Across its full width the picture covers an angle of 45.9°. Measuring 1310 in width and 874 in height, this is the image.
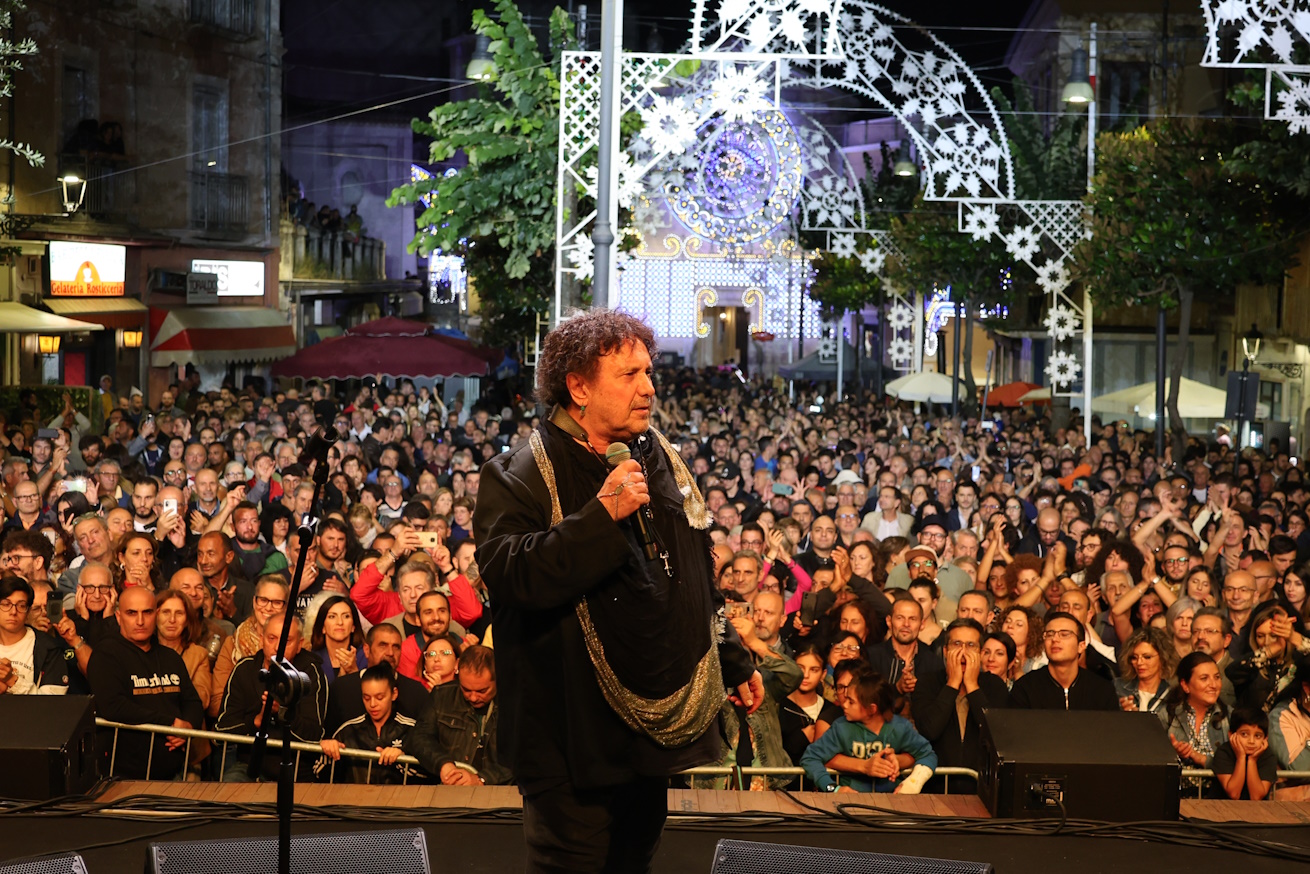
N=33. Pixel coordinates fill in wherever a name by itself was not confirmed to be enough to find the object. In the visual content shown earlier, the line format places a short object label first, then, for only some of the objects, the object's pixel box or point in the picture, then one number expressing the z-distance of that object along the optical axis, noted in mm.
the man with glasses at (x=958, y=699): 7477
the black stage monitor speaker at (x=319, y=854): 4809
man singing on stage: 3887
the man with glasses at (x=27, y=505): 11664
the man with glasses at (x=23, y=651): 7539
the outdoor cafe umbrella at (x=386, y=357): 24484
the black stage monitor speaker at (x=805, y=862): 4859
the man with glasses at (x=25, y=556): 9125
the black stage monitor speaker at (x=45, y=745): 5719
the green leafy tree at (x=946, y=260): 28766
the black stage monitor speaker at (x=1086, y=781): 5812
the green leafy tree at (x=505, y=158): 16078
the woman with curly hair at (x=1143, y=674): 7773
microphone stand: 4230
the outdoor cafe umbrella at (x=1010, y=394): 34875
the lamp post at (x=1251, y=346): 23256
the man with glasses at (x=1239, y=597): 9617
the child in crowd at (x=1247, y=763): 6949
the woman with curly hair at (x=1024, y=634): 8250
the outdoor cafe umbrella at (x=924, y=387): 31516
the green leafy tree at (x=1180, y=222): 20797
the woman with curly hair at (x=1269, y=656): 8172
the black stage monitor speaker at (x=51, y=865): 4652
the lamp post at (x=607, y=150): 12719
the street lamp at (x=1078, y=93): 19578
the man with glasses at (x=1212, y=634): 8086
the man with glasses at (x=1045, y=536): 12266
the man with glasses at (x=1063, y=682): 7469
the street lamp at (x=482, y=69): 16641
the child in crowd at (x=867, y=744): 6910
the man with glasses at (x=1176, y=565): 10312
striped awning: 28297
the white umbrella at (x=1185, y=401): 24062
